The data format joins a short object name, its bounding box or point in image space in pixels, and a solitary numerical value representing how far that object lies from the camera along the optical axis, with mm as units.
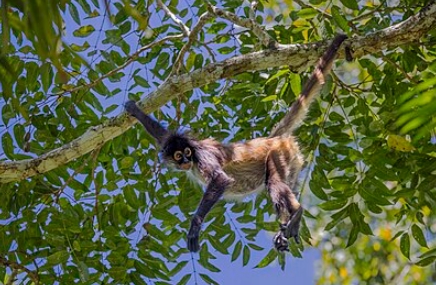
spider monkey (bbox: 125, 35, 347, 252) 9023
